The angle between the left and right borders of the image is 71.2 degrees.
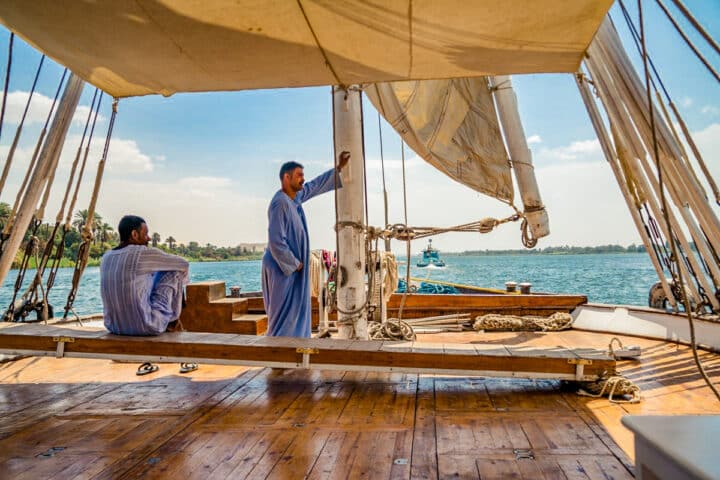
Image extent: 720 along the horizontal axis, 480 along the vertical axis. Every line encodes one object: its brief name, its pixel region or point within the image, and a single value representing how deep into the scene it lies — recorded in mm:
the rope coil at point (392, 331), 4285
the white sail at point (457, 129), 4496
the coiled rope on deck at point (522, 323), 5155
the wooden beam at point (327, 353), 2816
